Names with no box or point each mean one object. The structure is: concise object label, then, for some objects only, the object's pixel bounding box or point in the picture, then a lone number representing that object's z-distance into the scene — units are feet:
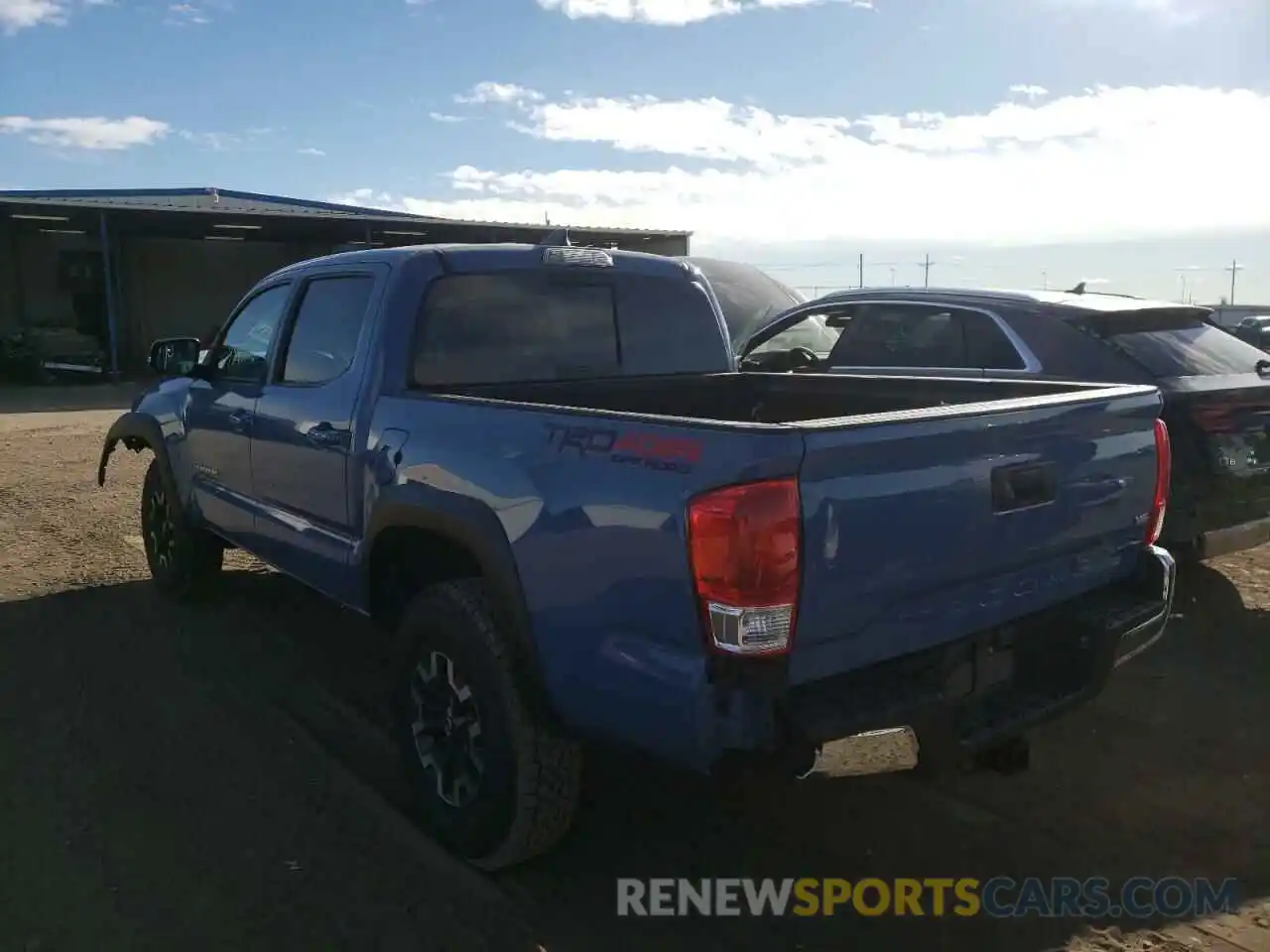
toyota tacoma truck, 7.82
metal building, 82.64
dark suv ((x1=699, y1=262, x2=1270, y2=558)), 16.48
